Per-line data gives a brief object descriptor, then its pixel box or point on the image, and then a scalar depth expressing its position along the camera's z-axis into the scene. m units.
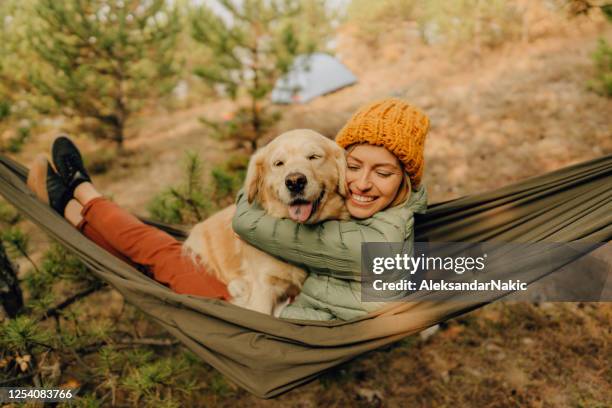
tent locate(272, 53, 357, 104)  9.93
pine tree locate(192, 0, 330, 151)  5.49
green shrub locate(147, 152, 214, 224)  2.63
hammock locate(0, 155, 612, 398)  1.49
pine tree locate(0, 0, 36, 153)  6.73
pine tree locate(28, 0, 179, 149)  6.29
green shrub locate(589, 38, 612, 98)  3.80
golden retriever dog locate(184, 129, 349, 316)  1.75
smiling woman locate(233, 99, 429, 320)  1.62
